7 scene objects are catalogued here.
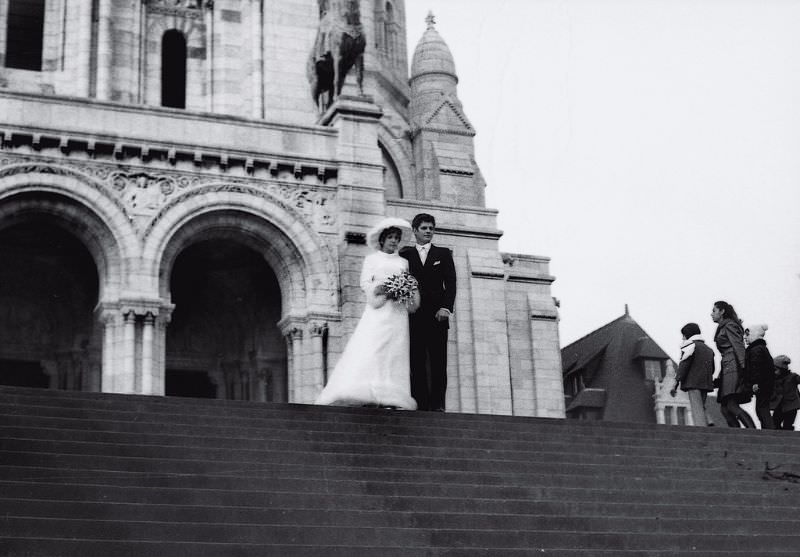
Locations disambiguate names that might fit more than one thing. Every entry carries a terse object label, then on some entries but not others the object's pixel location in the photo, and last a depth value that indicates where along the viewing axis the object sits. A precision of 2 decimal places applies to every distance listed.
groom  17.08
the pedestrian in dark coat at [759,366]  19.38
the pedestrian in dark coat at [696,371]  19.55
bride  16.72
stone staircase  12.20
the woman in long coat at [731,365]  19.48
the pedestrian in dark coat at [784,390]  20.44
